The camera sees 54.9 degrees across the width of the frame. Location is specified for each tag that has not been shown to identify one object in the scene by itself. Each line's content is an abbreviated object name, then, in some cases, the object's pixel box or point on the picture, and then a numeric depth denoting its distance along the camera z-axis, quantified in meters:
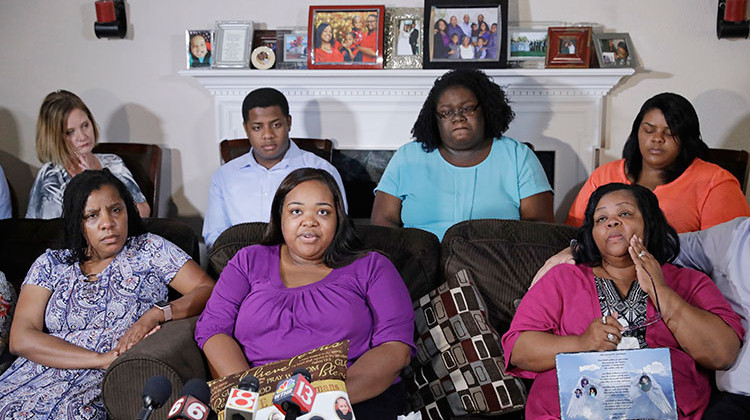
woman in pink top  1.83
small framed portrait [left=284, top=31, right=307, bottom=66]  3.88
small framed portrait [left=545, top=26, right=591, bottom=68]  3.69
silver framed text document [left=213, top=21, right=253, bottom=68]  3.86
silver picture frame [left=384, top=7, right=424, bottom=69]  3.81
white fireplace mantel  3.78
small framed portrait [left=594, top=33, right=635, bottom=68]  3.71
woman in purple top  1.91
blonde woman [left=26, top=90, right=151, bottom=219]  3.31
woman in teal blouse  2.91
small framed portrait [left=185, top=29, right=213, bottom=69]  3.92
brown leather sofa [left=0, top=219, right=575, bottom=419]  2.22
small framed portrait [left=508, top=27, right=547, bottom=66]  3.76
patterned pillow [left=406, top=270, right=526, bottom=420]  2.04
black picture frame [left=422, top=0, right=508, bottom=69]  3.71
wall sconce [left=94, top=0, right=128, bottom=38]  3.92
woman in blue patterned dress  2.11
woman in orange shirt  2.67
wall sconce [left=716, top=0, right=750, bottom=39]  3.62
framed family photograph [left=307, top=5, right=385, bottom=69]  3.81
